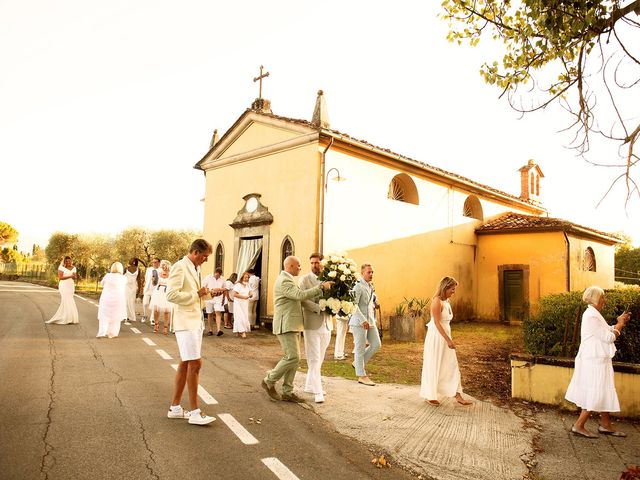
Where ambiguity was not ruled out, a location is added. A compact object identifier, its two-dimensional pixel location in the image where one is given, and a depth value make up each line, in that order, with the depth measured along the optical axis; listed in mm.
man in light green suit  6203
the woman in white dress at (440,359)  6402
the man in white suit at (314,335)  6382
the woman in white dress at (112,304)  11242
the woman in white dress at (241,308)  12883
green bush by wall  6395
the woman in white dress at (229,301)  14020
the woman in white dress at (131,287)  14934
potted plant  12812
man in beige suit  5090
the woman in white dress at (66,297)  13117
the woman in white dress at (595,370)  5207
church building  14664
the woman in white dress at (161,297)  13203
